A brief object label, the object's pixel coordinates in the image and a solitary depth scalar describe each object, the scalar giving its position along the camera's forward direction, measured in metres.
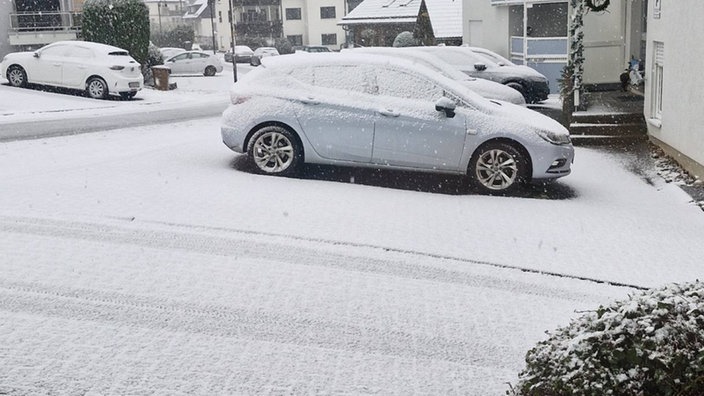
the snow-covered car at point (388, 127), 10.46
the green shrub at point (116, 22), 27.72
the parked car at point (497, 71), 21.44
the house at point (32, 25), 35.56
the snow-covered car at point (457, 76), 15.12
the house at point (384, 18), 43.51
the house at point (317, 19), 76.94
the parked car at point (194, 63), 42.22
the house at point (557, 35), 23.88
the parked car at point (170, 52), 44.81
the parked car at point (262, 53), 57.78
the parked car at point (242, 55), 60.38
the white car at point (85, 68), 22.53
